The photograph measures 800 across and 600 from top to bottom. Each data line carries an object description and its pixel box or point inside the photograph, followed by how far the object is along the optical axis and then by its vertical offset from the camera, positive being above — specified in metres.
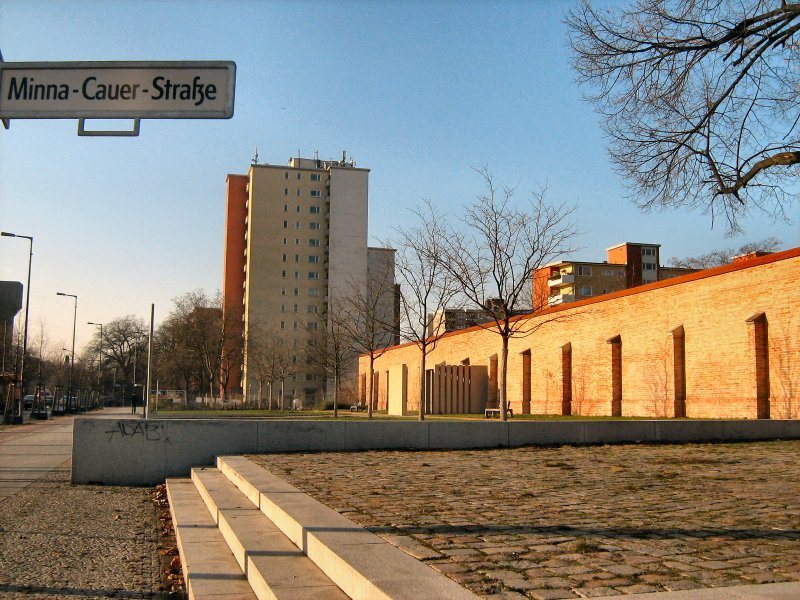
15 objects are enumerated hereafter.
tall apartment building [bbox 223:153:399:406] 98.44 +18.13
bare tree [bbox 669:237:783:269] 66.25 +11.75
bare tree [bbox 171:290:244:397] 64.19 +3.78
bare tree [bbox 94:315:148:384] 89.19 +4.08
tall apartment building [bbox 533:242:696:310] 94.06 +15.36
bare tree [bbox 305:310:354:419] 40.60 +2.23
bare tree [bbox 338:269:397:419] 32.12 +3.65
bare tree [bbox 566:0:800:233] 10.17 +4.59
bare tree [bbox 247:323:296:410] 62.79 +2.02
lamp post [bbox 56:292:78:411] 61.59 +3.13
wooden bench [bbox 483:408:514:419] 33.17 -1.33
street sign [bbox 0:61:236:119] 7.18 +2.81
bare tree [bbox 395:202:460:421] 26.50 +3.30
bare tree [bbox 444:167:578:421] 23.91 +3.57
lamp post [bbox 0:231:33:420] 41.12 +0.90
